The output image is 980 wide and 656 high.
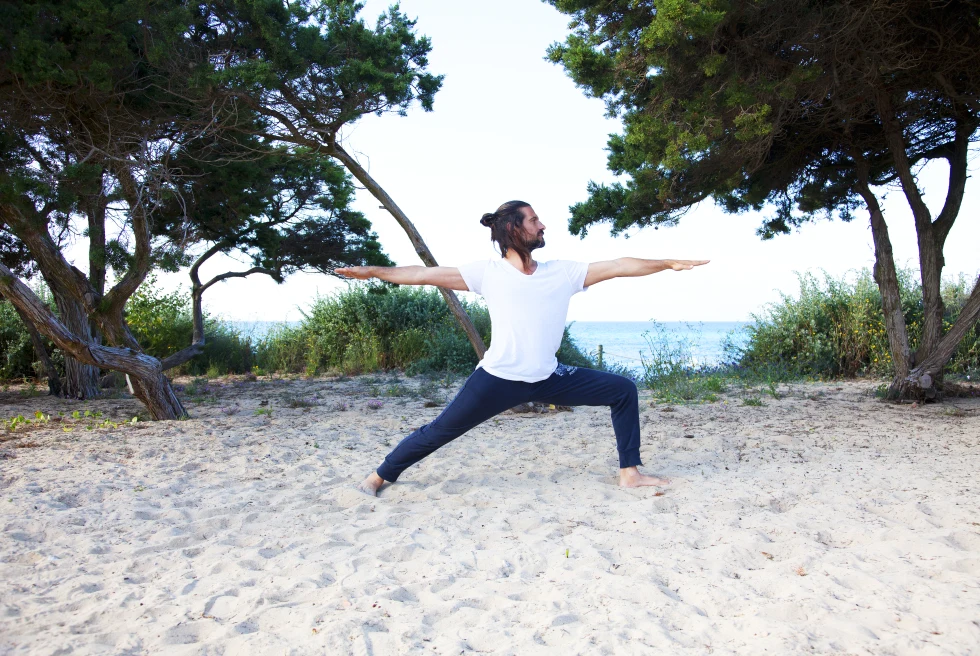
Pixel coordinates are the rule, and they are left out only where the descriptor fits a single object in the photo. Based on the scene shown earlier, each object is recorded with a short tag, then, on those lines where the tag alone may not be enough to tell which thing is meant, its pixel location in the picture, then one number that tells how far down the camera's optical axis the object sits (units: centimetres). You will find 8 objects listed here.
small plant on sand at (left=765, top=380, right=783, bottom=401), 828
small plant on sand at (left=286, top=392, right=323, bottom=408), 853
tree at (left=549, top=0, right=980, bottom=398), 548
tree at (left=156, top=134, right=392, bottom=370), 823
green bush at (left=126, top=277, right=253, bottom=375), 1322
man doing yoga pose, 402
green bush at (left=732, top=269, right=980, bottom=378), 1161
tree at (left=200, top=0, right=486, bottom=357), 650
